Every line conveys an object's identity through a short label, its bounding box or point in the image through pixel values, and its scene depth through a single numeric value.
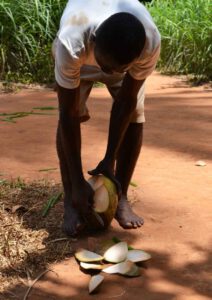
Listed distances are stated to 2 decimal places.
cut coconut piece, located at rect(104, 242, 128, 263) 2.91
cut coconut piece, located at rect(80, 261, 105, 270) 2.84
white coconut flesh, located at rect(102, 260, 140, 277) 2.82
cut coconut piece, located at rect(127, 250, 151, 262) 2.90
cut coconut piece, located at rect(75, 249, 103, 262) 2.89
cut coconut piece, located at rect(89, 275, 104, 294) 2.68
